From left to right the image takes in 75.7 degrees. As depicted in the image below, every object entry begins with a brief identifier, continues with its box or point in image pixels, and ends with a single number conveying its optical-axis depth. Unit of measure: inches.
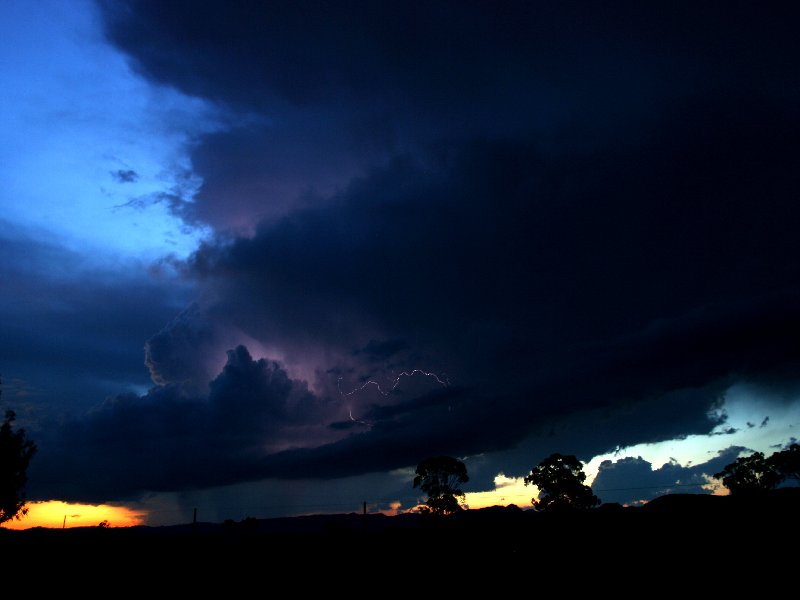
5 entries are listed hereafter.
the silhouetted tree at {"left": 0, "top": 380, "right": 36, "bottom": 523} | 2091.5
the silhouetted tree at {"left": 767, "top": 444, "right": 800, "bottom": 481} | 2844.5
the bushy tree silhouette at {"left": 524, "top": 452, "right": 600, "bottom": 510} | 2723.4
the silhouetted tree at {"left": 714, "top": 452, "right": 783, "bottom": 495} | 2901.1
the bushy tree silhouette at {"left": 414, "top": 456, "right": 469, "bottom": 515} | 3029.0
